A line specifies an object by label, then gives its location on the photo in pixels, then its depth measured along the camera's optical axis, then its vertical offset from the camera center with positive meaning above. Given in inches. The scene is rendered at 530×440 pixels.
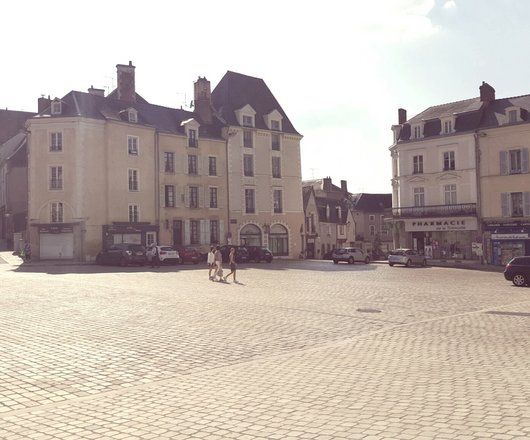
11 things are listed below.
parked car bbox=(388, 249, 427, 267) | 1626.5 -41.1
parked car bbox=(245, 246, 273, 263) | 1689.2 -21.7
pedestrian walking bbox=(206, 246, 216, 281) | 988.6 -23.1
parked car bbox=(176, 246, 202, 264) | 1568.7 -19.0
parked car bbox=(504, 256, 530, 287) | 960.3 -51.4
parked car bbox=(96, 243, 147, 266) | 1435.8 -12.0
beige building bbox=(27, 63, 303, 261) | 1654.8 +253.0
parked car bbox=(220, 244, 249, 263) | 1615.4 -14.4
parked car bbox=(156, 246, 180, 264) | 1480.1 -15.8
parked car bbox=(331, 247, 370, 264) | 1718.8 -31.4
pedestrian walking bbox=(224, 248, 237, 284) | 968.9 -30.4
